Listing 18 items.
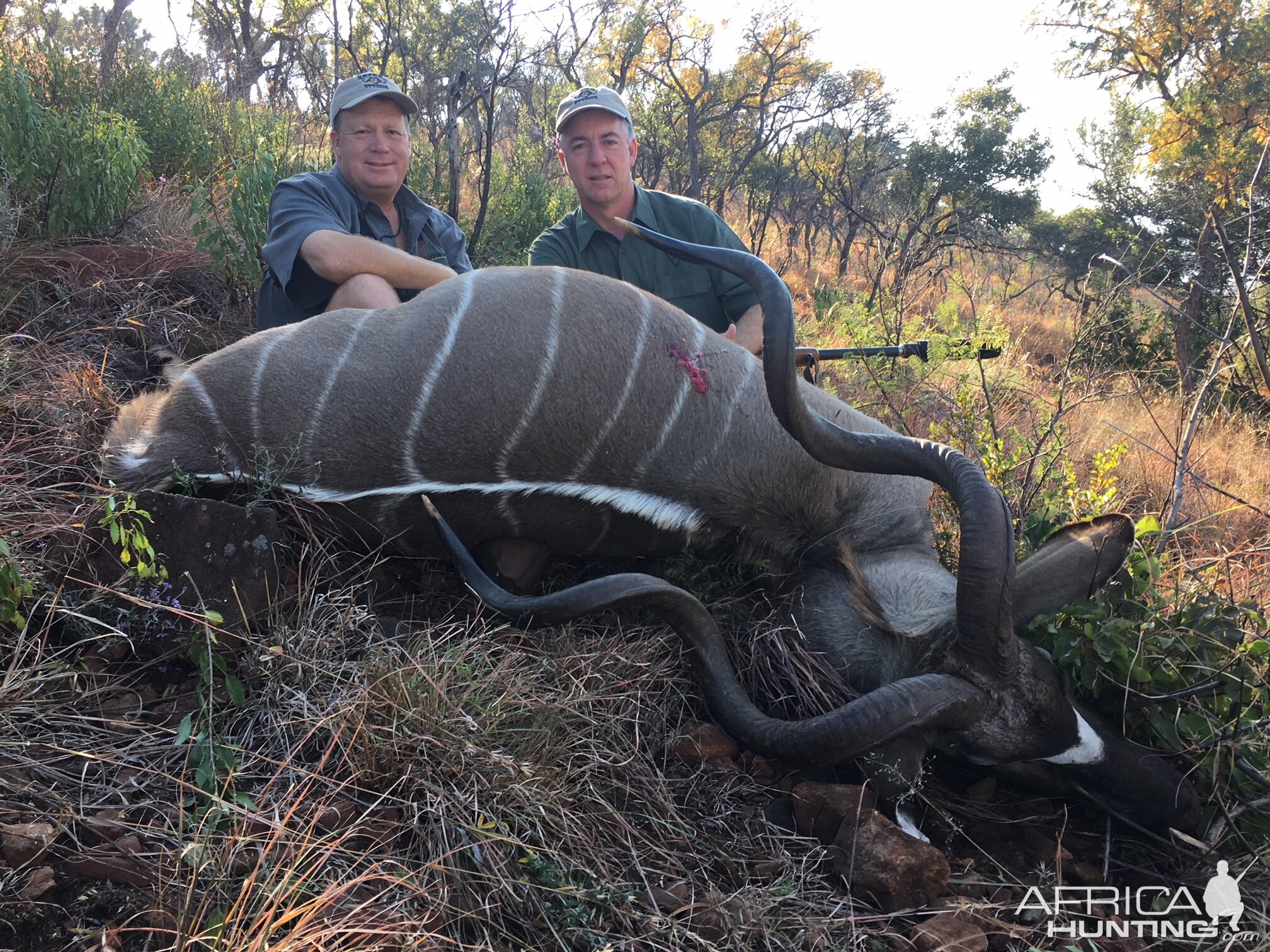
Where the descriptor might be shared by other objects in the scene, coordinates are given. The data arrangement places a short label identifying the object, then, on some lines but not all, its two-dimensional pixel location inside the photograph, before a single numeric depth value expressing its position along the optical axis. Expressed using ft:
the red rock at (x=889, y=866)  6.05
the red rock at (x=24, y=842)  4.66
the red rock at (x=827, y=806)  6.56
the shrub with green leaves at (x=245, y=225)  12.45
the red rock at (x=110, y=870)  4.77
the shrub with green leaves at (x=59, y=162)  12.66
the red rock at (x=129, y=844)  4.92
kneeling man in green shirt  12.37
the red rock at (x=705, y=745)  7.13
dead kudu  6.93
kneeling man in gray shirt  10.13
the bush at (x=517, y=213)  19.10
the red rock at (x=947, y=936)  5.63
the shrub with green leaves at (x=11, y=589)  5.81
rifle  11.50
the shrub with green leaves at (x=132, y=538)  6.11
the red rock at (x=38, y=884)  4.50
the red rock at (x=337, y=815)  5.35
